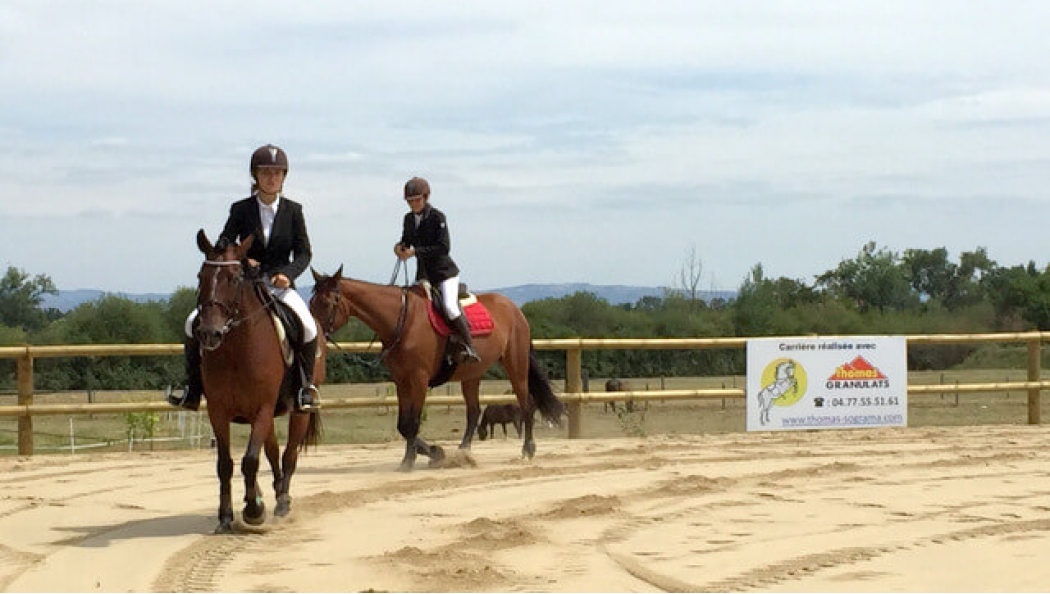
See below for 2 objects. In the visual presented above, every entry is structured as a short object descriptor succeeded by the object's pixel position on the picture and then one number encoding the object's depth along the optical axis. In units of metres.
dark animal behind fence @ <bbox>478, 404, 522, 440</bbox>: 28.38
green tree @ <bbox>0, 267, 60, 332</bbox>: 55.41
